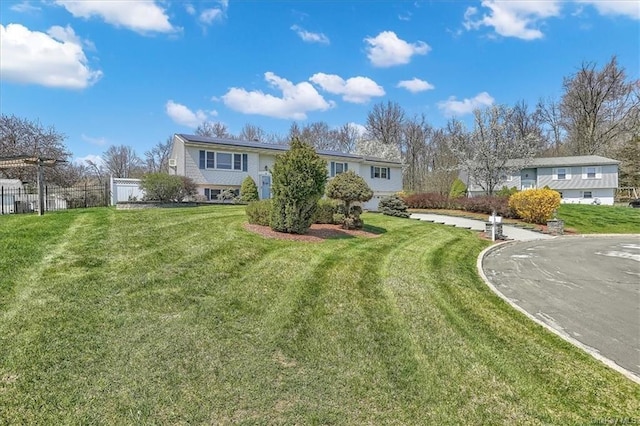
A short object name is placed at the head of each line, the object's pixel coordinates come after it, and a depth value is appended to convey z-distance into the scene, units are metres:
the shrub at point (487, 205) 22.06
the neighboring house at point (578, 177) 35.88
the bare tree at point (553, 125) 46.56
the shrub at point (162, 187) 17.11
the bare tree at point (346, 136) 52.66
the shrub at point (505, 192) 26.26
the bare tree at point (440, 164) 35.56
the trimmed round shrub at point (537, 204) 20.12
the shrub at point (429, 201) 25.12
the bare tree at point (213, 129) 49.84
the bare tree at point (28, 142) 23.07
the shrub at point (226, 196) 22.40
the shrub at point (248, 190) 22.30
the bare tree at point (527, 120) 46.37
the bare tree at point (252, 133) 51.34
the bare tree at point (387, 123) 49.49
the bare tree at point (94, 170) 41.54
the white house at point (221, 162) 22.52
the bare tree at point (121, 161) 51.53
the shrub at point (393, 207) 20.66
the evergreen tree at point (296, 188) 10.28
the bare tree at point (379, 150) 44.78
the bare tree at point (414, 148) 47.84
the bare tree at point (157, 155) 52.00
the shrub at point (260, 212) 11.07
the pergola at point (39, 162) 10.91
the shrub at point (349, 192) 12.36
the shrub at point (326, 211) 12.73
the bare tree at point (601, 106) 40.34
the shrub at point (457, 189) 30.88
